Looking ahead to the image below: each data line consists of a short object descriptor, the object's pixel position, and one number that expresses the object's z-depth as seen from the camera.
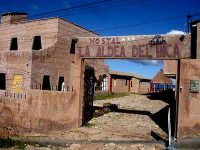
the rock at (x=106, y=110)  14.21
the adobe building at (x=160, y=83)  32.72
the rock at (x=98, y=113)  13.48
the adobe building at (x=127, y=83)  26.52
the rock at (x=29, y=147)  9.54
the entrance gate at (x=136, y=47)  10.13
